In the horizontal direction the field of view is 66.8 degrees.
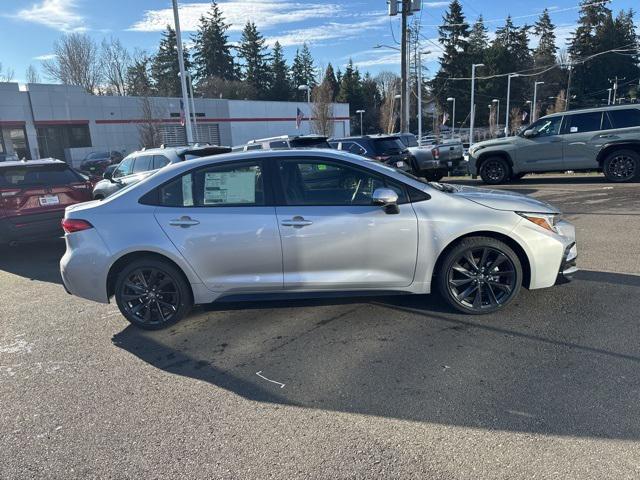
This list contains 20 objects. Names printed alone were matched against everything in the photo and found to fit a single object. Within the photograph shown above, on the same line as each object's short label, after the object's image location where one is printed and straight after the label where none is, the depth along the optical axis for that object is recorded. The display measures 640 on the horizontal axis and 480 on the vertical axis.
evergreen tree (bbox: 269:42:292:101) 83.44
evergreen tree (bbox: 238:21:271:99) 83.31
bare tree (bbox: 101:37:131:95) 71.19
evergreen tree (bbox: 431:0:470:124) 78.19
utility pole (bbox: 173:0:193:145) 18.95
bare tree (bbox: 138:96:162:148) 31.41
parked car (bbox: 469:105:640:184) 11.64
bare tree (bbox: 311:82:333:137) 32.47
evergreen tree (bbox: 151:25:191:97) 77.62
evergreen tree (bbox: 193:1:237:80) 82.31
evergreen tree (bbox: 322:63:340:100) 93.59
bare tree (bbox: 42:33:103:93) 66.06
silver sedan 4.43
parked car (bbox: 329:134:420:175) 13.49
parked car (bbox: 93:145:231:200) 10.16
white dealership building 39.81
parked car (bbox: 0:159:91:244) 7.80
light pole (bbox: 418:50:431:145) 37.61
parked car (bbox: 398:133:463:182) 14.77
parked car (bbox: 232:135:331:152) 12.04
